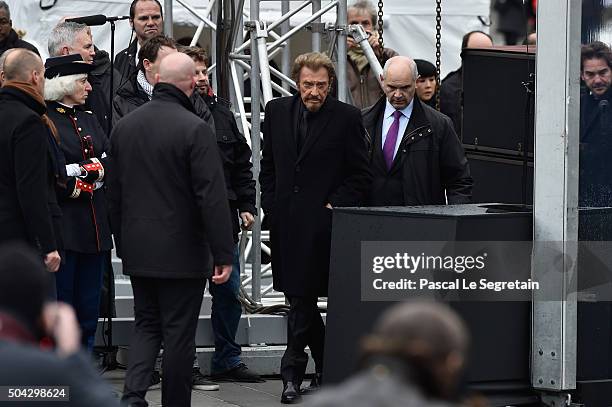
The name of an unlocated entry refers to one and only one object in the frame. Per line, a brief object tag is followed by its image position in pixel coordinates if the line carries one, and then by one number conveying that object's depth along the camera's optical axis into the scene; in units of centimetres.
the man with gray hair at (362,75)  2286
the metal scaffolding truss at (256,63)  1956
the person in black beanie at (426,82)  2269
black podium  1510
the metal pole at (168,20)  2053
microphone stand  1880
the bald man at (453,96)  2432
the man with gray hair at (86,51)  1889
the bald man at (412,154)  1758
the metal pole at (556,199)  1519
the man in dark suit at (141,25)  2034
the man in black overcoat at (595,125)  1535
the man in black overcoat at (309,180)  1744
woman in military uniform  1741
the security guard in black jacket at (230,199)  1817
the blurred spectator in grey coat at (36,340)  754
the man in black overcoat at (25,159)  1547
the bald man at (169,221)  1532
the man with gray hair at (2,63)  1603
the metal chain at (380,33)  2102
